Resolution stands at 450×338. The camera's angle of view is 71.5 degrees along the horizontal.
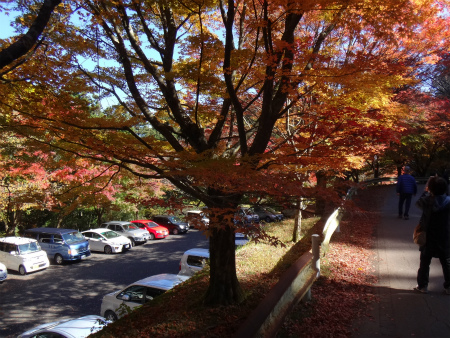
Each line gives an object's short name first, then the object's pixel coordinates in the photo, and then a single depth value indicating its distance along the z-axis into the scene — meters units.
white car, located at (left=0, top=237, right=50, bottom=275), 15.03
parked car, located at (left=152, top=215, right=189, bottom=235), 26.09
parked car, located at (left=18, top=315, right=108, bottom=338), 7.02
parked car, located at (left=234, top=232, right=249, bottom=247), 14.56
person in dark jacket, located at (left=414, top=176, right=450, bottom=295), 4.30
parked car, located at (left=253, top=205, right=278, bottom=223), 27.08
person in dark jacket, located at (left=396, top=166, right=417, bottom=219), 9.07
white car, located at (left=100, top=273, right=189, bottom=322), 8.66
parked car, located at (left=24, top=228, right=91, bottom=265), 16.70
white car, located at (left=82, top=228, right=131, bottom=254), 18.89
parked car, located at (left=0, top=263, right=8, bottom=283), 13.62
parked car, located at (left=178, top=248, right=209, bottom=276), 11.40
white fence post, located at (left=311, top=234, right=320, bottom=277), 5.02
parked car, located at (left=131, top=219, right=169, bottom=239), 23.62
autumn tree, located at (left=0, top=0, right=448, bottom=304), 5.01
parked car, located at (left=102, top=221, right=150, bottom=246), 21.22
